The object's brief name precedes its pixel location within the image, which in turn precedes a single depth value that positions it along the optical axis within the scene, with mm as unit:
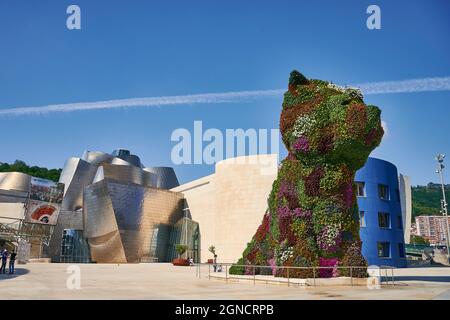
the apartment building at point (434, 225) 191225
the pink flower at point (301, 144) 17719
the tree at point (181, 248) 54125
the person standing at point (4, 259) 24234
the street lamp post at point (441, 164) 47062
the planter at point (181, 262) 48641
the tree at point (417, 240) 148250
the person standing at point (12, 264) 24858
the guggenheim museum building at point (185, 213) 43406
